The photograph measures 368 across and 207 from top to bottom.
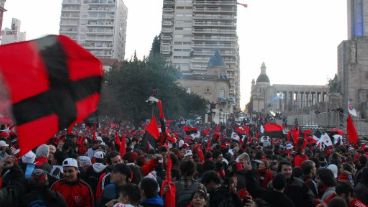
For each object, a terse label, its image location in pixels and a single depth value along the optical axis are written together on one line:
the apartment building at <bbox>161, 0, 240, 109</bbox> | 103.62
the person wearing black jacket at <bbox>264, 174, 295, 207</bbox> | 5.00
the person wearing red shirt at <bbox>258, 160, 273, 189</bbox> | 7.16
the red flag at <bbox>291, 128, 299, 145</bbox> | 17.17
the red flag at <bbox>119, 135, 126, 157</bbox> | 9.79
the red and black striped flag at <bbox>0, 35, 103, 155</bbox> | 3.34
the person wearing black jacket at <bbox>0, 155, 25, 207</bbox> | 4.36
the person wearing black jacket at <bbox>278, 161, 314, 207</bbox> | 5.44
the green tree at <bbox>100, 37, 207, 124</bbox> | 43.84
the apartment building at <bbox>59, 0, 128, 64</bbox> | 117.69
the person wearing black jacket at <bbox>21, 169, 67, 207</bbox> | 4.35
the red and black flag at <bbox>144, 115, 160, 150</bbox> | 11.51
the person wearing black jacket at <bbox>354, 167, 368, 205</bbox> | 5.52
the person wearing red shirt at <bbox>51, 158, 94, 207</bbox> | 5.05
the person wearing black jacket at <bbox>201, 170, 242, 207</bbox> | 4.86
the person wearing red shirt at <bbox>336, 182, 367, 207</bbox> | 4.76
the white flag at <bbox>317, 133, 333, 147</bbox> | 15.34
